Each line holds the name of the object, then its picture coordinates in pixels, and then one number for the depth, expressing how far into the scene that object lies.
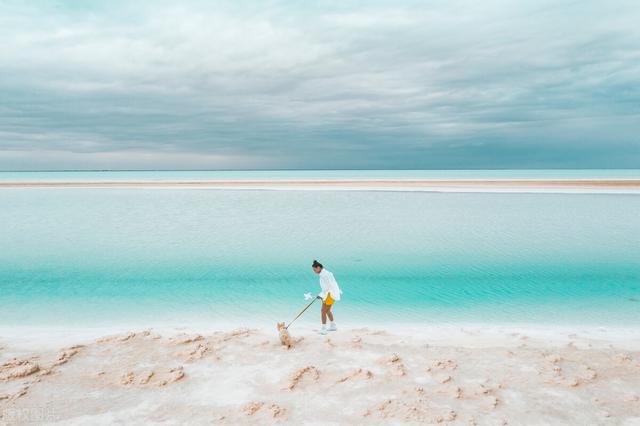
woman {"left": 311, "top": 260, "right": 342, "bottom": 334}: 9.07
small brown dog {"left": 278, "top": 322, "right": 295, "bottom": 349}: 8.15
